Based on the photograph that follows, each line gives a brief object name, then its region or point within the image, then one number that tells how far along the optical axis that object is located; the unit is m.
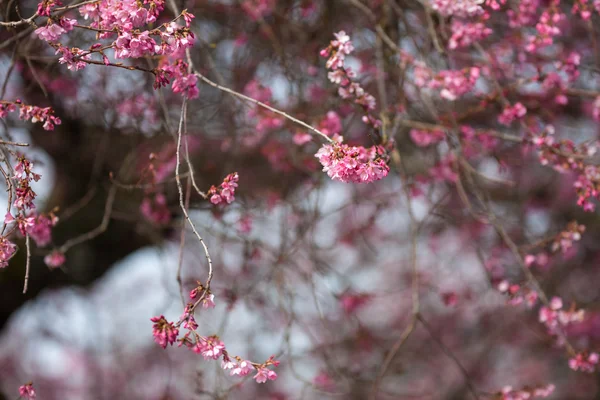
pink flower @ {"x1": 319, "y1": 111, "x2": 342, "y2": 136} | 4.80
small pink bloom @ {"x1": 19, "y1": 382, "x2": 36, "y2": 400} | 3.31
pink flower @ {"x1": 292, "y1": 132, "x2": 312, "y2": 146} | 4.71
